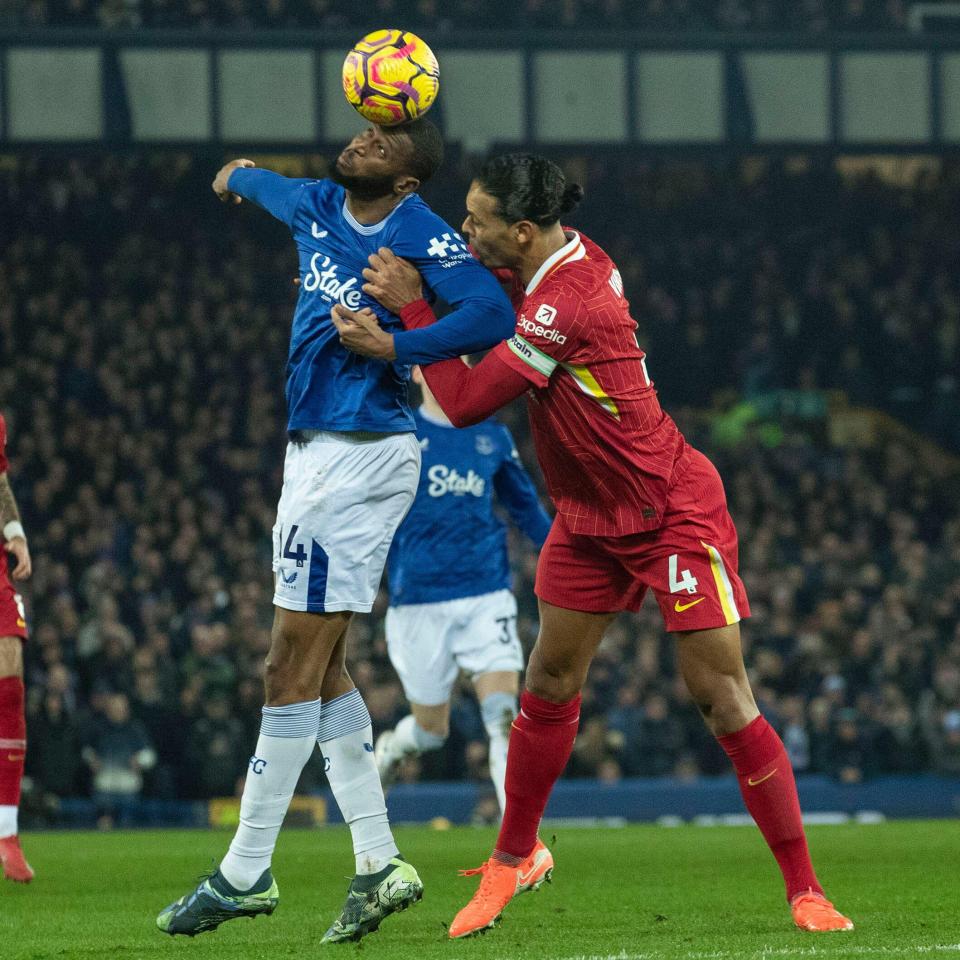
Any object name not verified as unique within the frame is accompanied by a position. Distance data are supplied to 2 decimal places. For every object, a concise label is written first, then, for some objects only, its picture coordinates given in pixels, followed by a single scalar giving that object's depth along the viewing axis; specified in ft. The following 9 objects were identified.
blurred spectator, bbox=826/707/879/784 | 111.24
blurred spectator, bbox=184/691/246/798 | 105.81
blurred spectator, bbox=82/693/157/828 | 104.47
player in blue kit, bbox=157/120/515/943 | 37.27
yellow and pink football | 37.55
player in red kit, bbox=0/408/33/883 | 53.98
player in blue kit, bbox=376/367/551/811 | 62.34
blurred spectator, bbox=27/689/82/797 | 102.53
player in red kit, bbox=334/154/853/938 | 38.06
